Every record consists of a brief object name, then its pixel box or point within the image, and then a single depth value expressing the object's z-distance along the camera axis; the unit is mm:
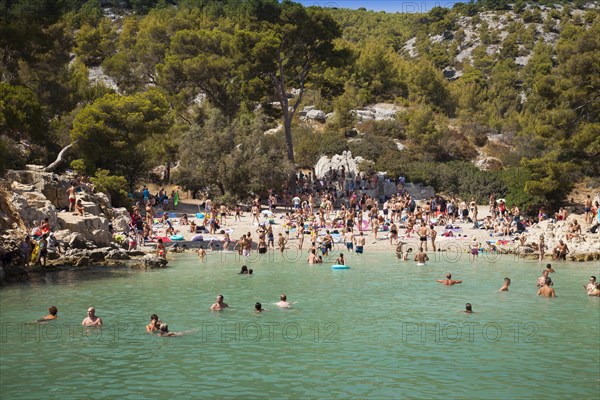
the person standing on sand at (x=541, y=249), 30038
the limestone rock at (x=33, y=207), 27766
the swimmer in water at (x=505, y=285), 24219
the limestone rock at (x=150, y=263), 28188
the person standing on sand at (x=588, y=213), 32844
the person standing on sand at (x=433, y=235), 32719
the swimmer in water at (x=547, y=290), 23219
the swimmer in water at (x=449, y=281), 25250
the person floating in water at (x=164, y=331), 18500
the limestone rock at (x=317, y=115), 68875
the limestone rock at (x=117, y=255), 28969
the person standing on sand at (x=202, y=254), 30828
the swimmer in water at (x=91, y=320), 19234
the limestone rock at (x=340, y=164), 50594
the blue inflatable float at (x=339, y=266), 28734
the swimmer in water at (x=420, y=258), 29906
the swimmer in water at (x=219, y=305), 21473
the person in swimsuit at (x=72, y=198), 30609
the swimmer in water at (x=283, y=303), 21916
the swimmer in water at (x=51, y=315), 19672
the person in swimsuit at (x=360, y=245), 32531
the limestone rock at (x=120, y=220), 32656
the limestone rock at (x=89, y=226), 29109
